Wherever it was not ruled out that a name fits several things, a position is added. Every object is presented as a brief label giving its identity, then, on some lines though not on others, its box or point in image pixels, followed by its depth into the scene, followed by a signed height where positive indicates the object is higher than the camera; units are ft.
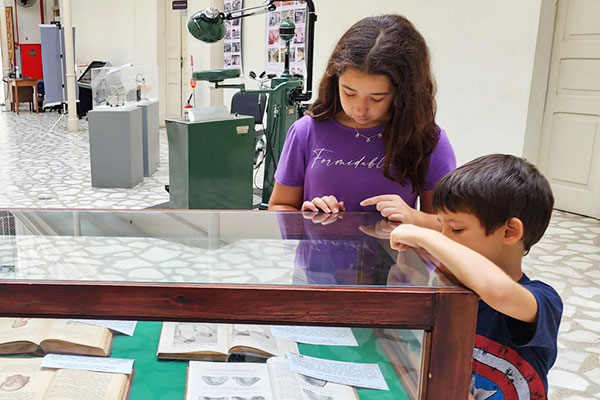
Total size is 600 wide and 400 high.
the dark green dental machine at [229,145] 13.07 -2.01
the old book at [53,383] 3.57 -2.03
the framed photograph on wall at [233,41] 28.25 +0.80
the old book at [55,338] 3.40 -1.76
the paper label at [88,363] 3.81 -2.00
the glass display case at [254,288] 2.47 -1.05
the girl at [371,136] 4.16 -0.57
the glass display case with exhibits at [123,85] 19.10 -1.04
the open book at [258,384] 3.40 -1.90
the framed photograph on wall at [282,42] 24.36 +0.78
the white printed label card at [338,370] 3.45 -1.80
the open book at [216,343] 3.20 -1.70
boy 3.10 -0.95
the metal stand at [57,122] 32.99 -4.16
